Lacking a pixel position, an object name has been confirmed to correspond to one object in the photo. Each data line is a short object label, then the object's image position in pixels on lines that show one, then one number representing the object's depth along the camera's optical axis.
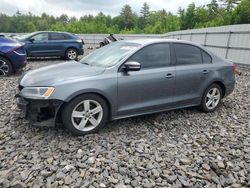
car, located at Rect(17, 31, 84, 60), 8.82
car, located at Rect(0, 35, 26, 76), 5.80
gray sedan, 2.76
